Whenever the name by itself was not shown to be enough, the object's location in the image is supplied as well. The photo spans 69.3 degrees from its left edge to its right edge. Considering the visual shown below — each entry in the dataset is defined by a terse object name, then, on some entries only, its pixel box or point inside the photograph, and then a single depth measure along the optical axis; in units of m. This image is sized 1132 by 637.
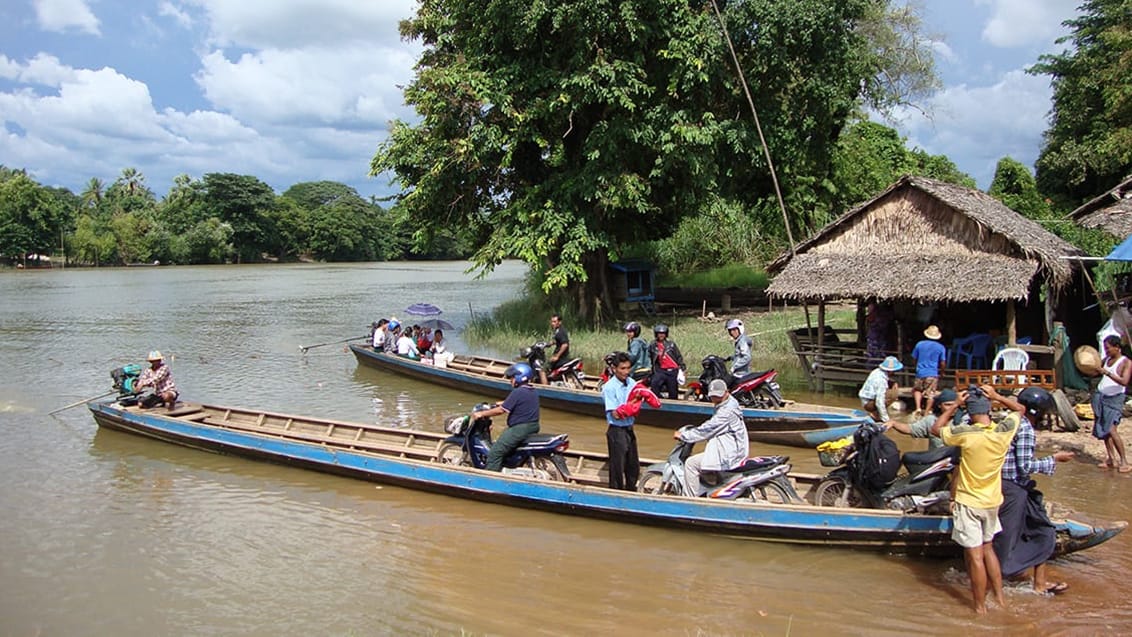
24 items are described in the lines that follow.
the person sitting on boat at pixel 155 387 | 11.36
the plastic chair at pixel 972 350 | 12.98
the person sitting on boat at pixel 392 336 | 16.84
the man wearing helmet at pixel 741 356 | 10.98
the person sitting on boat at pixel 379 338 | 17.28
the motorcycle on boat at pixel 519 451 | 8.12
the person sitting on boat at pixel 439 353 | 15.58
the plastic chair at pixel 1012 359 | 11.16
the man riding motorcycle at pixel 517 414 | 7.82
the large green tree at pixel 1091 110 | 23.59
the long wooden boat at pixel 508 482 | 6.52
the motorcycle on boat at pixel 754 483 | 7.11
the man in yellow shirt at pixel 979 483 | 5.40
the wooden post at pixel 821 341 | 13.53
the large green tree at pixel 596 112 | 17.52
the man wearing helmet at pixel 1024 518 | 5.66
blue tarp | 10.32
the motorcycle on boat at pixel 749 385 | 10.52
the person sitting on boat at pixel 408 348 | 16.20
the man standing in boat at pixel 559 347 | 13.19
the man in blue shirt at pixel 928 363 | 10.93
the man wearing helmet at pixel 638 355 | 11.17
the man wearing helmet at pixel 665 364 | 11.03
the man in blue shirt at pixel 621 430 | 7.48
